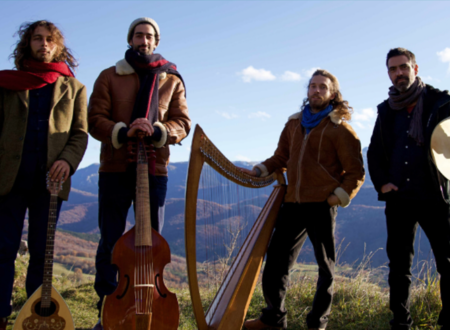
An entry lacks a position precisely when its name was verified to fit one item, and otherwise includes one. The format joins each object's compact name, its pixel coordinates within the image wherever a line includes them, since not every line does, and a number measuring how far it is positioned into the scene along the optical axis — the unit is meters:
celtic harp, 2.18
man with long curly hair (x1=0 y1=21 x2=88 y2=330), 2.65
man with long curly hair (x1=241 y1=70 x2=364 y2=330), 3.03
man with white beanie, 2.77
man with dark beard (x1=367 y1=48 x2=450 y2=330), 2.81
